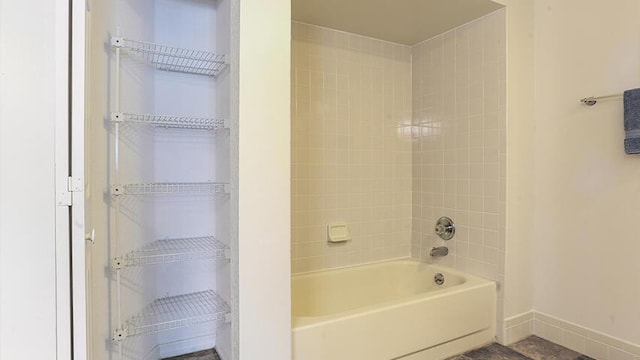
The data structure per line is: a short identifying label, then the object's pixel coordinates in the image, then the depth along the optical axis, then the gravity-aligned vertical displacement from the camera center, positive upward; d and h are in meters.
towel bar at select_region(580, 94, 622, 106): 1.92 +0.45
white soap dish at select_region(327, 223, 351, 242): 2.57 -0.40
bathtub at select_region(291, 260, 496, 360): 1.69 -0.79
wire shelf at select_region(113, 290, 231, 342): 1.44 -0.63
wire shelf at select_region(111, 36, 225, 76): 1.56 +0.58
